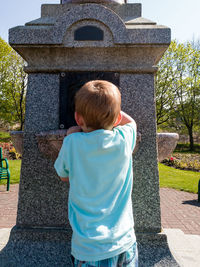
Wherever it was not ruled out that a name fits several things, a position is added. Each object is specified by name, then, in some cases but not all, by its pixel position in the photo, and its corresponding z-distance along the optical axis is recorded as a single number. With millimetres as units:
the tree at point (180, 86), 23953
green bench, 7216
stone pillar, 2510
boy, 1301
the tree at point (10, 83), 23062
